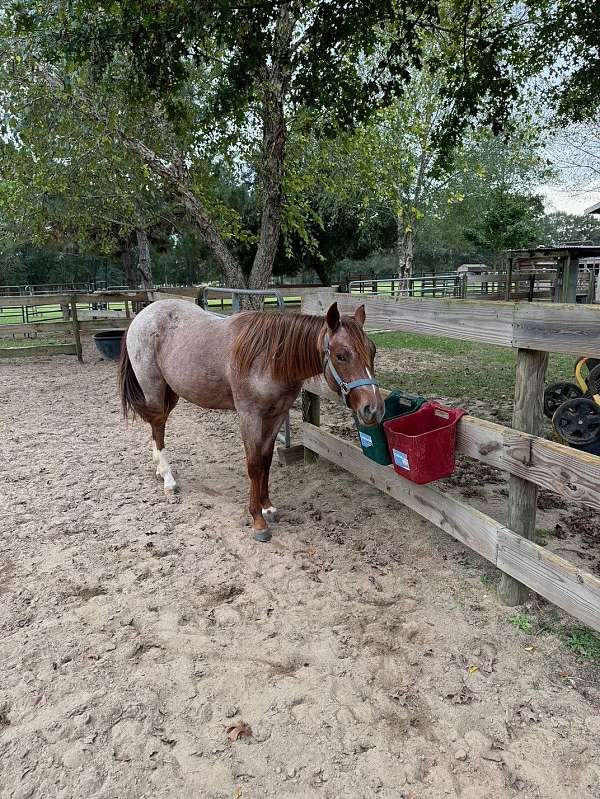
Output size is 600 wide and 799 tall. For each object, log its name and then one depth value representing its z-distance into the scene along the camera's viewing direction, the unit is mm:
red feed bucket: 2605
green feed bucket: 2850
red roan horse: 2738
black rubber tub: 9539
